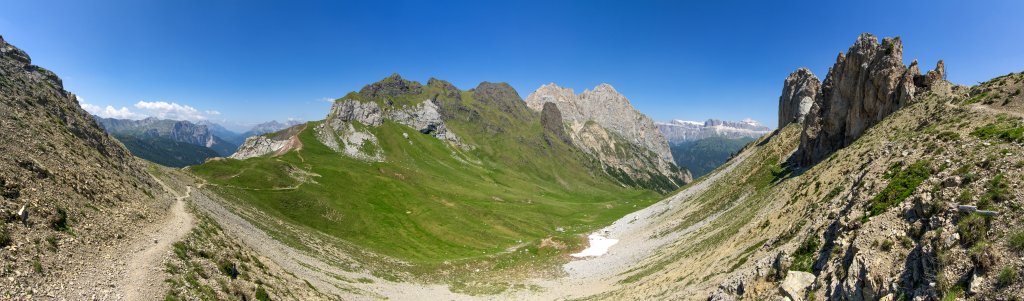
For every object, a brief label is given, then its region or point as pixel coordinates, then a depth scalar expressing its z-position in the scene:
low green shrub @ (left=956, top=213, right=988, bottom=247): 20.09
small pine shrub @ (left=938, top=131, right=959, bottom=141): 35.53
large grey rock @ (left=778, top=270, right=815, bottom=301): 27.23
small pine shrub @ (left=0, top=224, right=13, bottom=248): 24.70
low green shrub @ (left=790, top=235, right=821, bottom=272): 29.78
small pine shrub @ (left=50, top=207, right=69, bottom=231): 29.73
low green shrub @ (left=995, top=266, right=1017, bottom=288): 17.06
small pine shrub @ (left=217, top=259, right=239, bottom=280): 36.19
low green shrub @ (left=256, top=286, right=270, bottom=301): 35.53
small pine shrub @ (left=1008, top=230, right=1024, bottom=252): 18.06
